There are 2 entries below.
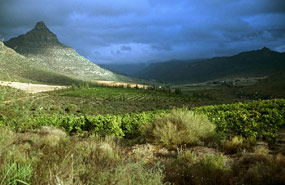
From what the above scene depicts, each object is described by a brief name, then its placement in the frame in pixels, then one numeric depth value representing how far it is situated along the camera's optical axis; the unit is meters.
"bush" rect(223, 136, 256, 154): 6.87
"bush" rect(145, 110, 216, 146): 7.74
